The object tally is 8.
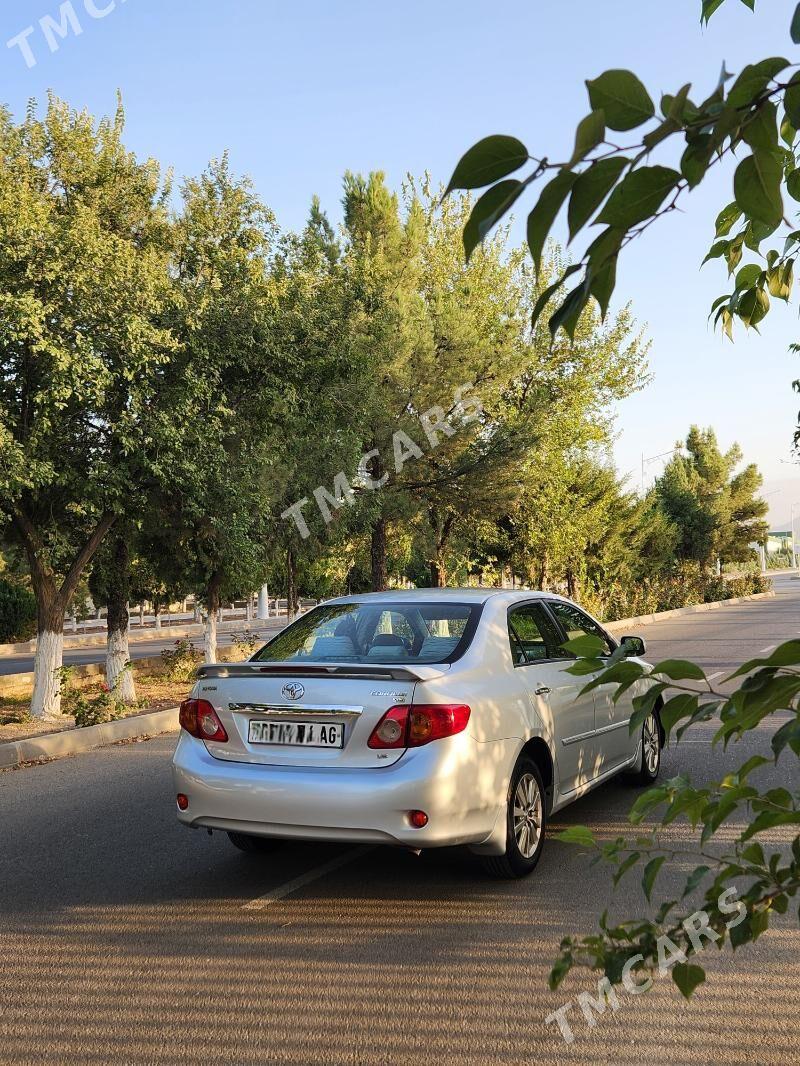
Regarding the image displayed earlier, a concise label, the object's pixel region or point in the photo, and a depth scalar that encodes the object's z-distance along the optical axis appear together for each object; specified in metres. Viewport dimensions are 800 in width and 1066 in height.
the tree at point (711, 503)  49.00
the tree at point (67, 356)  11.67
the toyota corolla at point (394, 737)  5.09
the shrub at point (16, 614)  31.59
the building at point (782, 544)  150.38
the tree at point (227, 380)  13.69
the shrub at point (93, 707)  12.87
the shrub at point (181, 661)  18.83
